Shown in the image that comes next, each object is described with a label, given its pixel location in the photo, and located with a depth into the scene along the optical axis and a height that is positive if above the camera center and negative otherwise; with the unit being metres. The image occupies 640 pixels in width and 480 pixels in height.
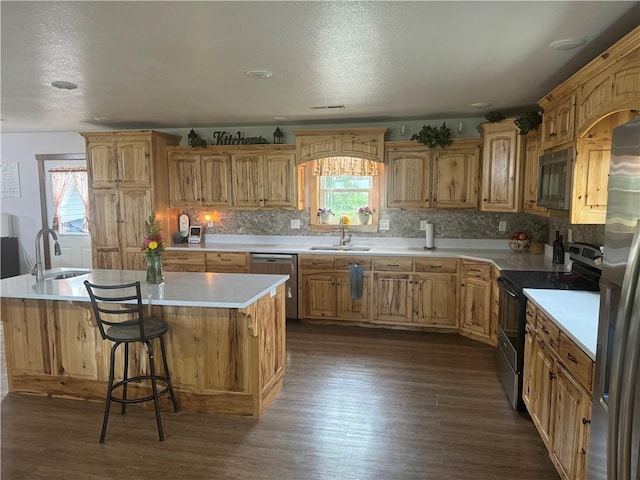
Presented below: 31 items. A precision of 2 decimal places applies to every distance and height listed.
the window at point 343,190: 5.59 +0.07
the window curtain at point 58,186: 6.47 +0.15
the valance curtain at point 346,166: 5.54 +0.37
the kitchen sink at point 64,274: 3.66 -0.68
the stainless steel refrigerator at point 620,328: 1.16 -0.39
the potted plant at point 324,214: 5.82 -0.25
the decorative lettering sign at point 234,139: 5.61 +0.73
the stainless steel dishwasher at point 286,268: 5.25 -0.88
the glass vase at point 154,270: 3.31 -0.57
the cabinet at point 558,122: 3.04 +0.55
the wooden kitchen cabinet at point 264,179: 5.49 +0.21
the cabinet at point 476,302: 4.56 -1.16
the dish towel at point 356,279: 5.02 -0.97
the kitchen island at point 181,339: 3.06 -1.08
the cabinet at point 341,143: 5.20 +0.63
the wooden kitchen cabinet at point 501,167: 4.53 +0.30
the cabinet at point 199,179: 5.67 +0.22
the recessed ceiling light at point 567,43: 2.51 +0.89
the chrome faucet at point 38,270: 3.42 -0.59
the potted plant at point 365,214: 5.68 -0.25
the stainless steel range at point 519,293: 3.04 -0.73
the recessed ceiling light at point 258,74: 3.16 +0.90
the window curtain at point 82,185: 6.39 +0.16
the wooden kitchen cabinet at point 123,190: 5.55 +0.07
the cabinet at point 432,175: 5.05 +0.23
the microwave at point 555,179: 3.02 +0.12
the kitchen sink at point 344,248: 5.33 -0.66
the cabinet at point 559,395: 1.98 -1.07
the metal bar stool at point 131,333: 2.75 -0.91
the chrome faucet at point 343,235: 5.61 -0.52
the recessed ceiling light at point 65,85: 3.50 +0.90
